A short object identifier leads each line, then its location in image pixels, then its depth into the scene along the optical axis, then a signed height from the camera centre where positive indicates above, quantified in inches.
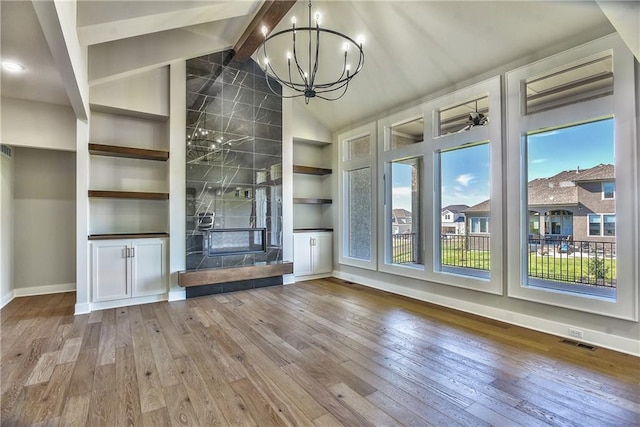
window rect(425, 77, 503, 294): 143.6 +13.3
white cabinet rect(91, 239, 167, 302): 161.2 -29.8
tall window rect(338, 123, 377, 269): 213.7 +12.1
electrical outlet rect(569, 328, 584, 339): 115.7 -46.3
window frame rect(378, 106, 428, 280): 189.5 +21.7
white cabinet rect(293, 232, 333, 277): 228.5 -31.0
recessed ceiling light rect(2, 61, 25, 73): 123.2 +62.0
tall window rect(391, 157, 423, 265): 191.9 +1.7
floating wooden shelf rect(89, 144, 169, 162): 165.0 +35.6
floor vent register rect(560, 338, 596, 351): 110.2 -48.8
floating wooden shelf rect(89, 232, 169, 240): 161.0 -11.6
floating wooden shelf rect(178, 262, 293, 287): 177.5 -37.6
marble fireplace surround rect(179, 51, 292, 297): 187.3 +25.2
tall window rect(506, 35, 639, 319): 107.7 +13.5
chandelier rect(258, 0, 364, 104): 173.9 +97.9
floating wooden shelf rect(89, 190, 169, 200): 162.4 +11.4
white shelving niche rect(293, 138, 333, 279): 232.2 +5.1
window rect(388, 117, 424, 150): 185.2 +51.1
